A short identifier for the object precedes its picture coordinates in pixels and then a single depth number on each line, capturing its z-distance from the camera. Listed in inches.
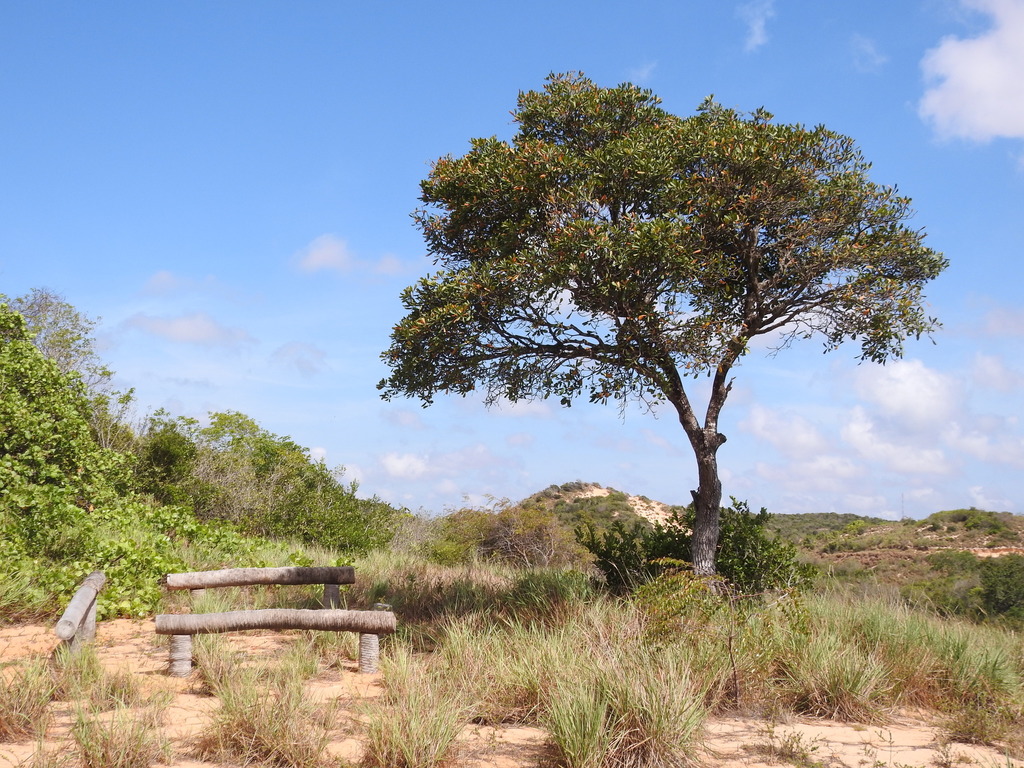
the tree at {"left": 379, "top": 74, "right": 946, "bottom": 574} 369.7
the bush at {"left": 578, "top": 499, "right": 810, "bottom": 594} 446.6
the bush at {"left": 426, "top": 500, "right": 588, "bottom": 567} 802.8
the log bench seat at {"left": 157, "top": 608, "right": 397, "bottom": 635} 303.9
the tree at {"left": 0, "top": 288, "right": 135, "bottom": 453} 1004.6
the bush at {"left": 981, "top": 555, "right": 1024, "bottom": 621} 676.7
